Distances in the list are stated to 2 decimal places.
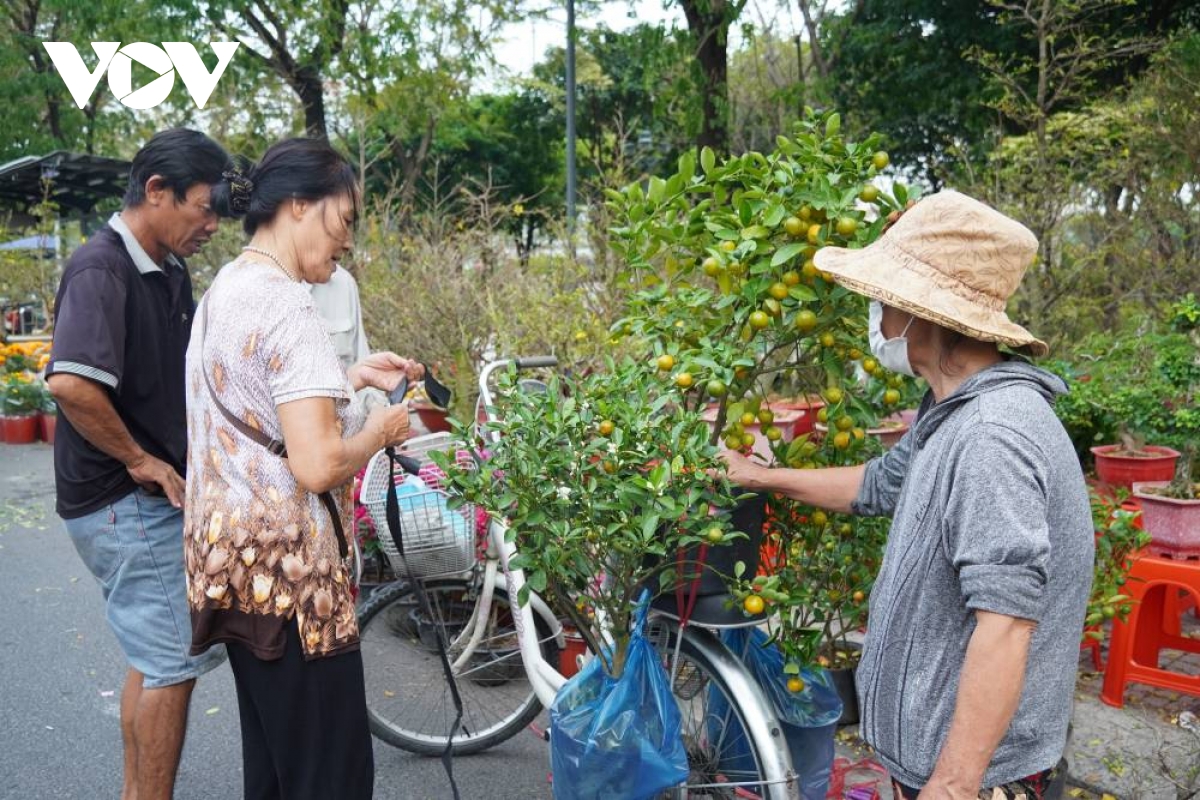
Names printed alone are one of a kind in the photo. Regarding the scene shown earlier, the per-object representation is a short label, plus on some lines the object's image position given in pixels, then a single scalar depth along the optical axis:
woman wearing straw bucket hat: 1.61
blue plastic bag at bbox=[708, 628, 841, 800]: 2.63
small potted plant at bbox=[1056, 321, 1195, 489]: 4.54
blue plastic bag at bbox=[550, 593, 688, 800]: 2.25
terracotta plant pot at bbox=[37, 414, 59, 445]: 10.62
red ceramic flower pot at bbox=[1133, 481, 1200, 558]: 3.88
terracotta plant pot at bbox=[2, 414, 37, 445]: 10.54
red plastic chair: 3.66
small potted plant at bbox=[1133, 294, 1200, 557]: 3.89
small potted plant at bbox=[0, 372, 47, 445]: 10.45
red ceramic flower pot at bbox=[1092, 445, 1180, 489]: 5.12
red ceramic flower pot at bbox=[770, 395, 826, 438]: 6.48
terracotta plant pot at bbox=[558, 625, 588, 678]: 3.55
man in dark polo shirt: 2.68
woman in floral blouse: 2.12
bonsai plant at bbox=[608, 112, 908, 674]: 2.26
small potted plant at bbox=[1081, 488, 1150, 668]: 3.24
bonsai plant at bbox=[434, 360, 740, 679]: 2.14
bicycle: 3.38
